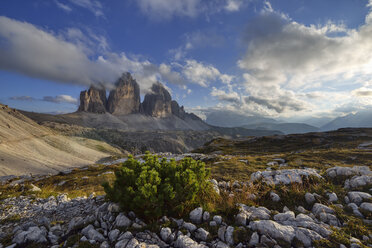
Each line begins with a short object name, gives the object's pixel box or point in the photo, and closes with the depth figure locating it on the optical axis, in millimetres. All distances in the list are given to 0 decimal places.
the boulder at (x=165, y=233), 5317
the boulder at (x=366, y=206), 6237
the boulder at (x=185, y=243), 4884
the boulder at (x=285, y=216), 5957
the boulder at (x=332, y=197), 7207
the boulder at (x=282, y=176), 9388
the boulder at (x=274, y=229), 4930
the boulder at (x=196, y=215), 6121
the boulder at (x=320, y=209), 6287
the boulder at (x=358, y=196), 6906
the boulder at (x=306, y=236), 4738
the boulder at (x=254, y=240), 4852
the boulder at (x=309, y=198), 7246
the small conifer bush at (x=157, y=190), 5873
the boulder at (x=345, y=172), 9594
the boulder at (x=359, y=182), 8250
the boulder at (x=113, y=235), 5489
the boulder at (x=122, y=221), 5968
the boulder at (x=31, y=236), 5758
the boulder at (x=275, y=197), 7778
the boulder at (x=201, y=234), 5314
